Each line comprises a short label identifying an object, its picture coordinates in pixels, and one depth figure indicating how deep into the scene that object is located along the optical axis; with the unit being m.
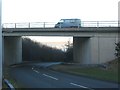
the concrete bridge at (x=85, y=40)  55.66
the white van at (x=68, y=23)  58.64
